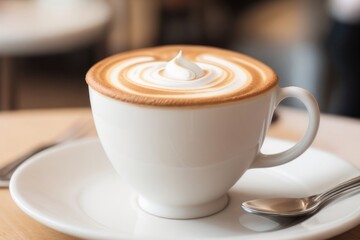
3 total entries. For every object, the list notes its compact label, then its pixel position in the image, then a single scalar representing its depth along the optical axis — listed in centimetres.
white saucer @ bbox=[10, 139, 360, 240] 46
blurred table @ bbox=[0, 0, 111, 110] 94
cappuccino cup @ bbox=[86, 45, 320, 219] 46
